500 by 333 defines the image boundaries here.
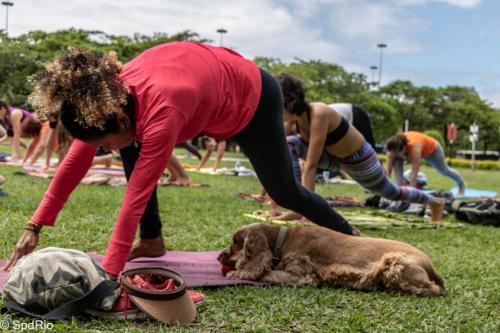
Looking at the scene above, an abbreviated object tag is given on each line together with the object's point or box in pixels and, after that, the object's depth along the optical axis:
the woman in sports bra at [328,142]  5.46
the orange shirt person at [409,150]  10.31
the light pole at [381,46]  61.16
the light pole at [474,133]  30.47
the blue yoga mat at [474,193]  12.67
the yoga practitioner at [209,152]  15.64
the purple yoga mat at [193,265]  3.70
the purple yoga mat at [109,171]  12.06
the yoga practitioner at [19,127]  13.23
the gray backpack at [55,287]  2.73
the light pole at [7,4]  45.03
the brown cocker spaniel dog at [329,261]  3.72
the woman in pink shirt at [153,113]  2.85
